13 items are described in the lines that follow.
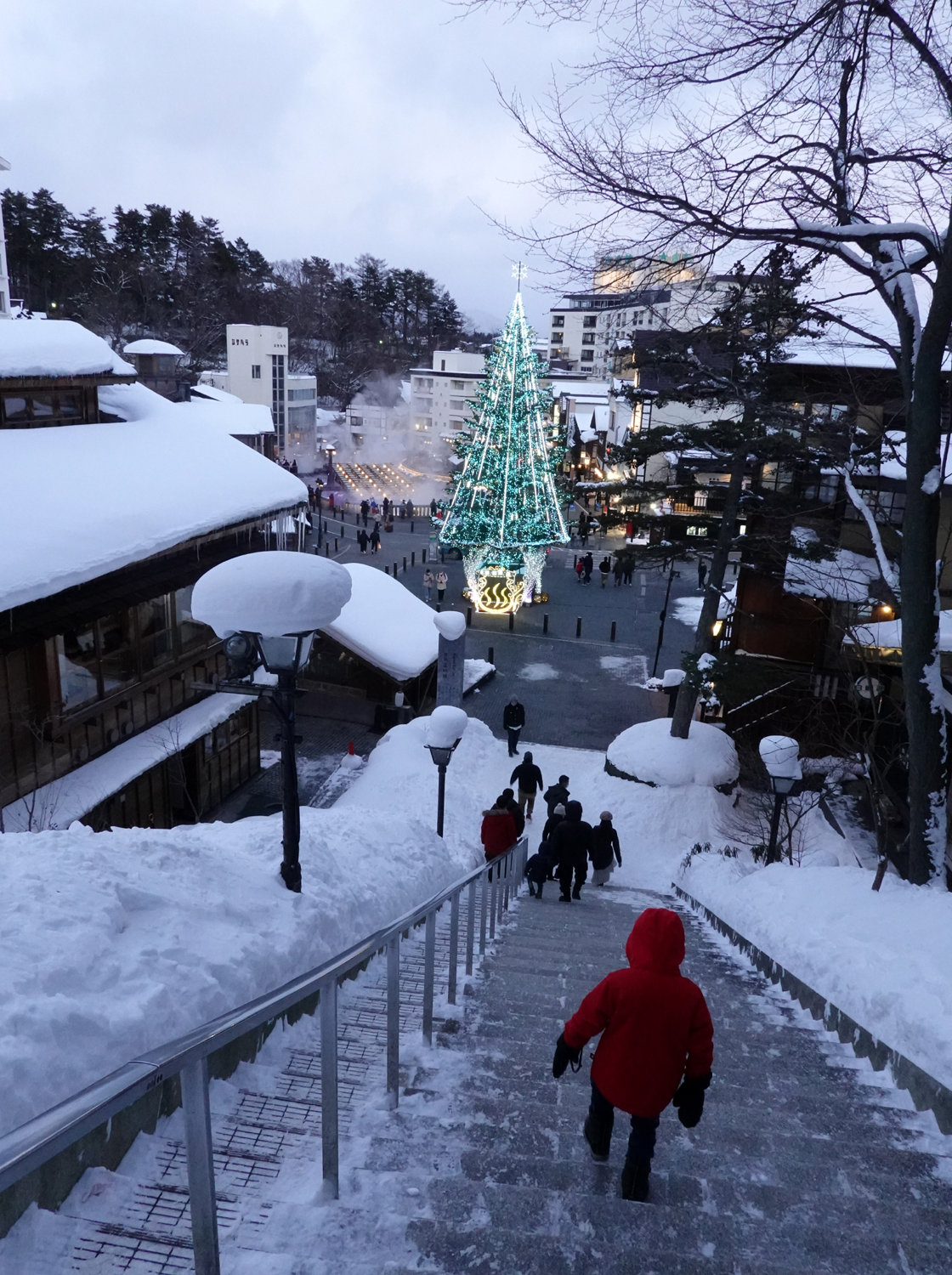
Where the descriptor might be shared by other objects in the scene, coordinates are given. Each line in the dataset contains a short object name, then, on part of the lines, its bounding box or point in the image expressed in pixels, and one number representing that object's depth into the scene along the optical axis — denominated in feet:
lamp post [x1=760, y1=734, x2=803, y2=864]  32.58
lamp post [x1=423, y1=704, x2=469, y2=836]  35.76
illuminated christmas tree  88.53
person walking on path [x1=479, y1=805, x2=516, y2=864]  31.19
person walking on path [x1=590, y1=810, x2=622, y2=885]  37.01
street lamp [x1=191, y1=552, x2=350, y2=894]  18.40
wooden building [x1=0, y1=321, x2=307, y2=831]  34.50
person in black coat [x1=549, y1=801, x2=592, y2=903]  31.91
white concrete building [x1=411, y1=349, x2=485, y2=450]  213.46
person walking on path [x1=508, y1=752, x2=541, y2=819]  46.24
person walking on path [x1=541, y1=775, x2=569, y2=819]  39.75
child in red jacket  10.66
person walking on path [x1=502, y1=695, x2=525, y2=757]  57.98
